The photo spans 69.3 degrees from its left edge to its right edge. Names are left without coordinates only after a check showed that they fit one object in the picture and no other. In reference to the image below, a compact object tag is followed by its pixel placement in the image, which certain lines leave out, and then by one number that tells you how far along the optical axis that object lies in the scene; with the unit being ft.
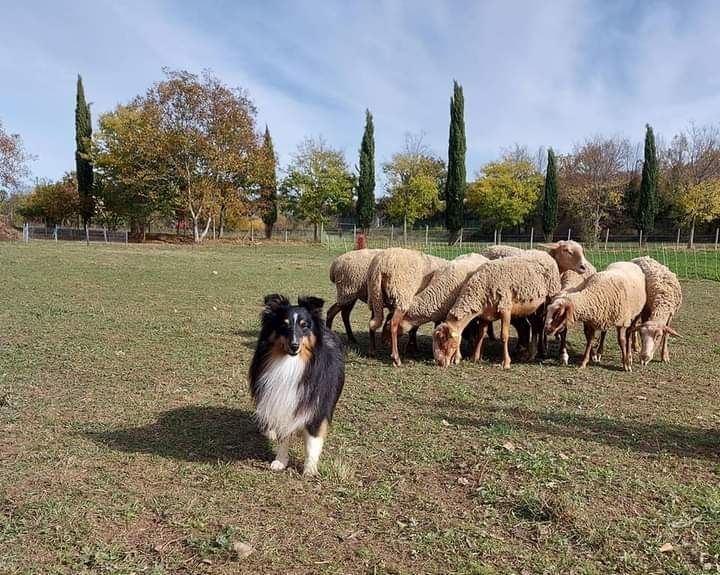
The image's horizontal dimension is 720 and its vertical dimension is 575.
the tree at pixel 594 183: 147.64
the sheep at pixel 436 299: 26.71
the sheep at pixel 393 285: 26.76
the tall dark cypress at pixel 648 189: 135.23
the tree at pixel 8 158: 121.19
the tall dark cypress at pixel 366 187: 156.35
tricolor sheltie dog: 13.48
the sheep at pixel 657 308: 25.71
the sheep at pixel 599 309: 25.88
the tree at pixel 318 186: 158.20
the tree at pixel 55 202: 156.56
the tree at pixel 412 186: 165.37
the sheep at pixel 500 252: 32.71
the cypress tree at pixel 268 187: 134.51
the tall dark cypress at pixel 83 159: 150.92
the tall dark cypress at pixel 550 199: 151.74
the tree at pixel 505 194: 162.61
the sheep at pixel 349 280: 29.81
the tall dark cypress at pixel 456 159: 148.56
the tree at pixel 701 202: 127.54
